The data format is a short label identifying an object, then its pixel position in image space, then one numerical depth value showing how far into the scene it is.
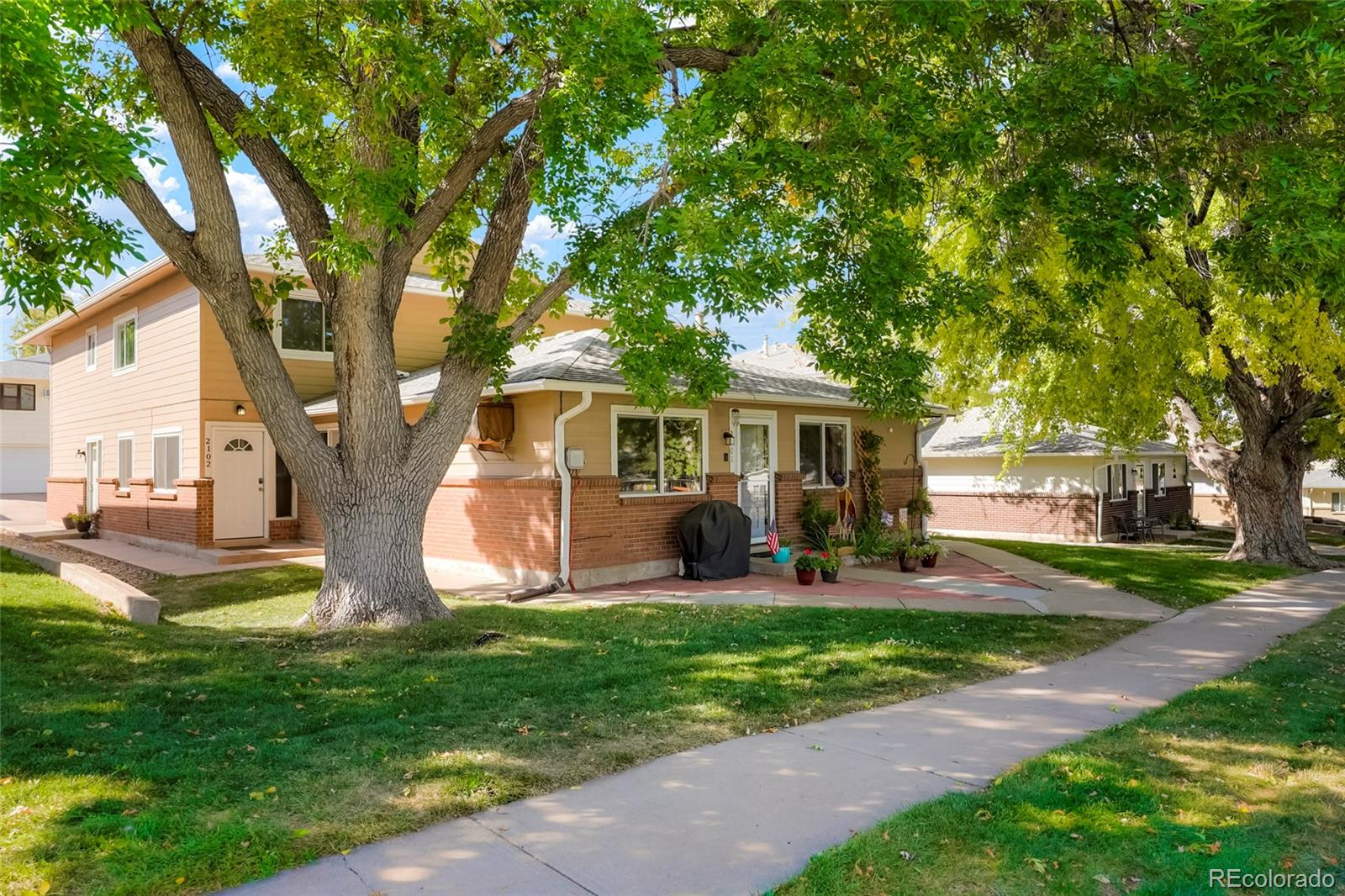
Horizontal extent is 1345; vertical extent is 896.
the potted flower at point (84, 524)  19.20
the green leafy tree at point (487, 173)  6.96
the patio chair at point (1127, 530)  23.83
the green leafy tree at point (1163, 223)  6.03
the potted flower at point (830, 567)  12.39
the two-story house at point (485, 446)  12.09
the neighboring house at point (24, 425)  34.62
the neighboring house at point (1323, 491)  47.53
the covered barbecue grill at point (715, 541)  12.73
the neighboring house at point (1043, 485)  23.66
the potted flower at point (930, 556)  14.25
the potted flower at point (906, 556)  14.03
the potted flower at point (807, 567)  12.33
